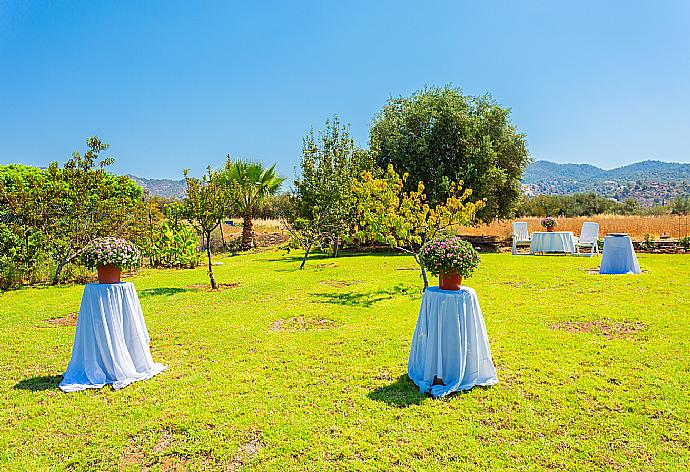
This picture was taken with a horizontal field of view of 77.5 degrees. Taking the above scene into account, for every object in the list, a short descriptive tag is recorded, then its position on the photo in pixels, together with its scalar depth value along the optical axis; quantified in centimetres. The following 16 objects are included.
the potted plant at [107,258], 442
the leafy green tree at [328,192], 1459
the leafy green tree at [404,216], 879
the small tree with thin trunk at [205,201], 901
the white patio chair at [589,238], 1465
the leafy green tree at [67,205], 1015
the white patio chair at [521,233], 1669
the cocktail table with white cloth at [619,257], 1057
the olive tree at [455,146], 1711
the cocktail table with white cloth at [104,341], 432
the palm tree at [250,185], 1975
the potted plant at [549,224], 1541
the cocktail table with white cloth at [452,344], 398
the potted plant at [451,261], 406
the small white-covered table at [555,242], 1507
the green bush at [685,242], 1448
